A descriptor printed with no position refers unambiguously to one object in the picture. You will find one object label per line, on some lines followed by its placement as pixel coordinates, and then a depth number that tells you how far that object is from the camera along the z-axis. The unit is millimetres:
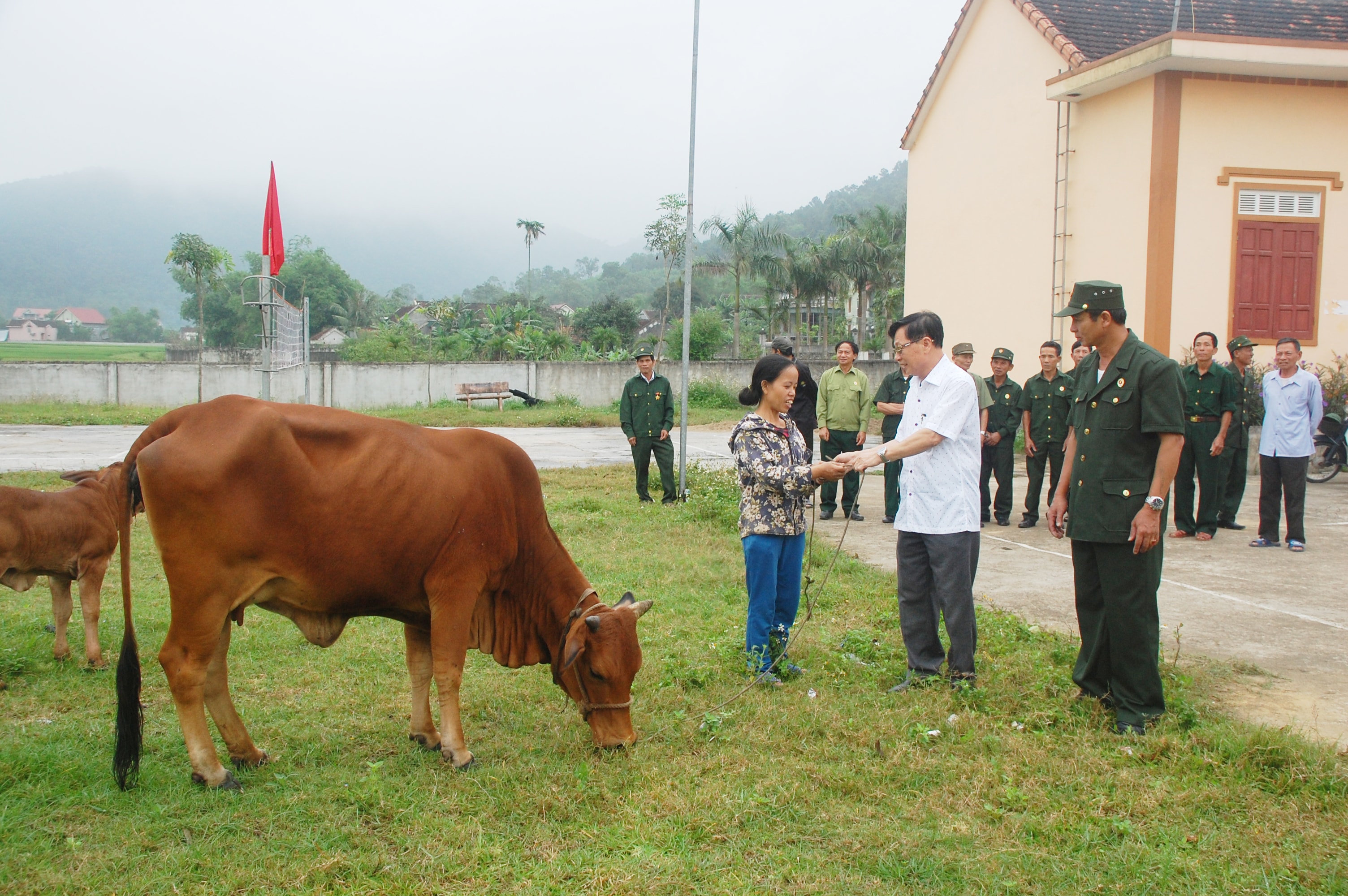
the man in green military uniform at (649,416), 11188
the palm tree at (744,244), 43219
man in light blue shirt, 8578
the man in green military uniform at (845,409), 10062
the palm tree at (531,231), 66625
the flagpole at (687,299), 11199
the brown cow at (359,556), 3746
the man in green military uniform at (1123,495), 4312
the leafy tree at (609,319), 54531
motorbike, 13086
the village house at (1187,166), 13656
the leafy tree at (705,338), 41188
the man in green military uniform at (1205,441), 9148
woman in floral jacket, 4898
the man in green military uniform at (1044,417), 9750
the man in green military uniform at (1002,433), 10188
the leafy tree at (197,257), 32375
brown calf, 5191
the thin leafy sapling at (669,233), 44062
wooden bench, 27469
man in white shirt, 4766
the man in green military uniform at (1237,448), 9264
